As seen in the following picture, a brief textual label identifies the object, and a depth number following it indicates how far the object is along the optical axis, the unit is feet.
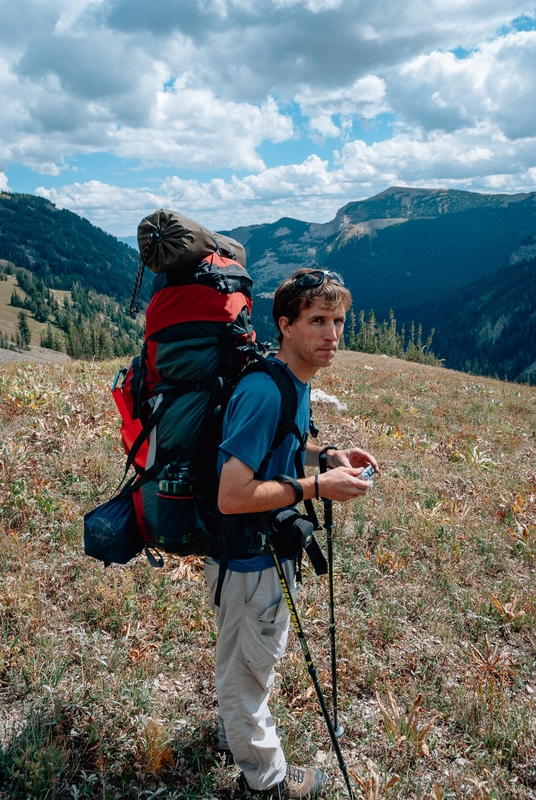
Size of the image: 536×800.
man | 7.63
